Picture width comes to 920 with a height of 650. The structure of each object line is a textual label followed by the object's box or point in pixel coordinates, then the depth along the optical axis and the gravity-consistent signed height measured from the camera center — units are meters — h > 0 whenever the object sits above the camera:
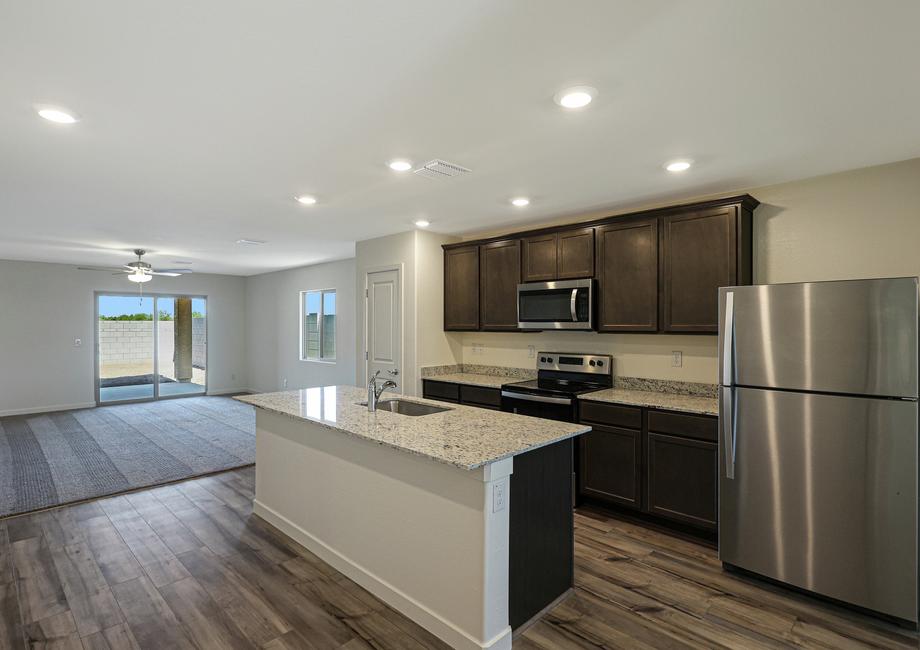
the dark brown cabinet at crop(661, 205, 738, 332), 3.37 +0.43
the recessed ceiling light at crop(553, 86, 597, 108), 2.08 +1.00
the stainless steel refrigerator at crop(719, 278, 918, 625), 2.34 -0.58
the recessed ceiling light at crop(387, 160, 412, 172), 3.02 +1.01
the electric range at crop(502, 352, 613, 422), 3.90 -0.52
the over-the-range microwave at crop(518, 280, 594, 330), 4.11 +0.18
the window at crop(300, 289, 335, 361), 7.98 +0.02
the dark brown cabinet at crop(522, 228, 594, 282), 4.17 +0.62
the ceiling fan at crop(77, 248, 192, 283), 6.48 +0.74
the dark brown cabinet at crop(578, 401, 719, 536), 3.20 -0.97
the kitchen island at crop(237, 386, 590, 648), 2.14 -0.93
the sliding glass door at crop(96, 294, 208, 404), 8.52 -0.37
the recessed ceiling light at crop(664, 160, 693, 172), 3.00 +1.00
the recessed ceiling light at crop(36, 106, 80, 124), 2.26 +1.00
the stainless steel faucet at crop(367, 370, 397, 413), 3.13 -0.45
